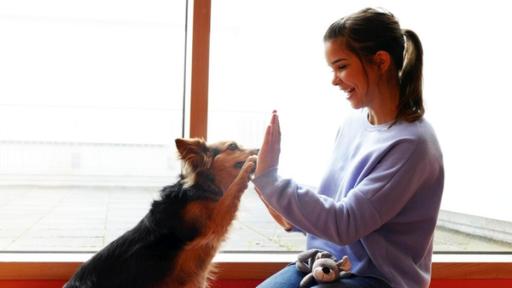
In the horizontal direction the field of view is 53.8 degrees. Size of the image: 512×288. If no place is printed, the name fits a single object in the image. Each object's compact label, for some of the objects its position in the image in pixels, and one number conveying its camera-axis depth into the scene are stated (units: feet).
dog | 5.52
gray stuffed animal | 4.94
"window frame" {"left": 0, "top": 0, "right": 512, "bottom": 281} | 6.54
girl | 4.63
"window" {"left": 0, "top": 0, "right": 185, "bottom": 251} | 7.16
